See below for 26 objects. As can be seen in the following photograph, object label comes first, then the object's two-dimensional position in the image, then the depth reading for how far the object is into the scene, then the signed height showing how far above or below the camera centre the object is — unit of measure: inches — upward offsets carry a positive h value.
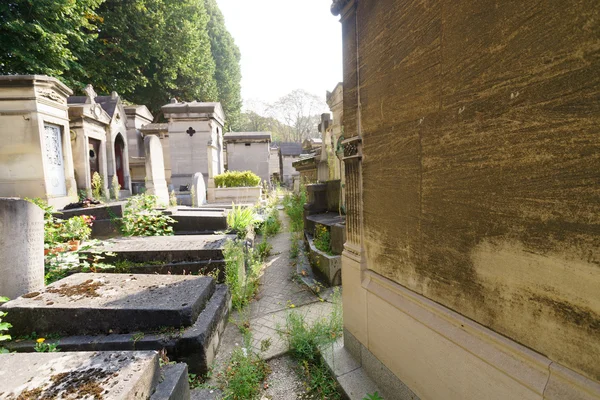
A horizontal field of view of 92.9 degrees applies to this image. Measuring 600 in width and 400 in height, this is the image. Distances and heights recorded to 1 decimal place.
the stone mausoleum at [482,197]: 41.1 -4.3
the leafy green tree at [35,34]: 446.0 +255.0
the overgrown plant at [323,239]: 198.2 -42.2
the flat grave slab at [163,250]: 161.9 -36.6
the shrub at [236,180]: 464.8 +8.1
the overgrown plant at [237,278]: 157.2 -53.0
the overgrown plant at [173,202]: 325.5 -16.8
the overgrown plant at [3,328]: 83.2 -41.0
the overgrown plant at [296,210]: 321.4 -35.6
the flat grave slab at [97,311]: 104.1 -44.6
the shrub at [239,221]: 232.8 -30.5
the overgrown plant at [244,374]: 93.4 -67.2
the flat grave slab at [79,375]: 60.1 -42.2
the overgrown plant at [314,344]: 95.6 -65.4
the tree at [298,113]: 1508.4 +382.8
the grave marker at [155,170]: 328.2 +21.1
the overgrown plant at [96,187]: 423.8 +4.4
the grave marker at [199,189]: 386.9 -3.7
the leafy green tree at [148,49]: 686.5 +368.6
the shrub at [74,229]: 165.5 -23.0
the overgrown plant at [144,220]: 214.2 -25.0
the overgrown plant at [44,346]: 94.0 -51.8
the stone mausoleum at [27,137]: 323.9 +65.9
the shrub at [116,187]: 408.2 +3.0
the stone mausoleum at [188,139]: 539.1 +90.6
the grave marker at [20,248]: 114.5 -22.8
